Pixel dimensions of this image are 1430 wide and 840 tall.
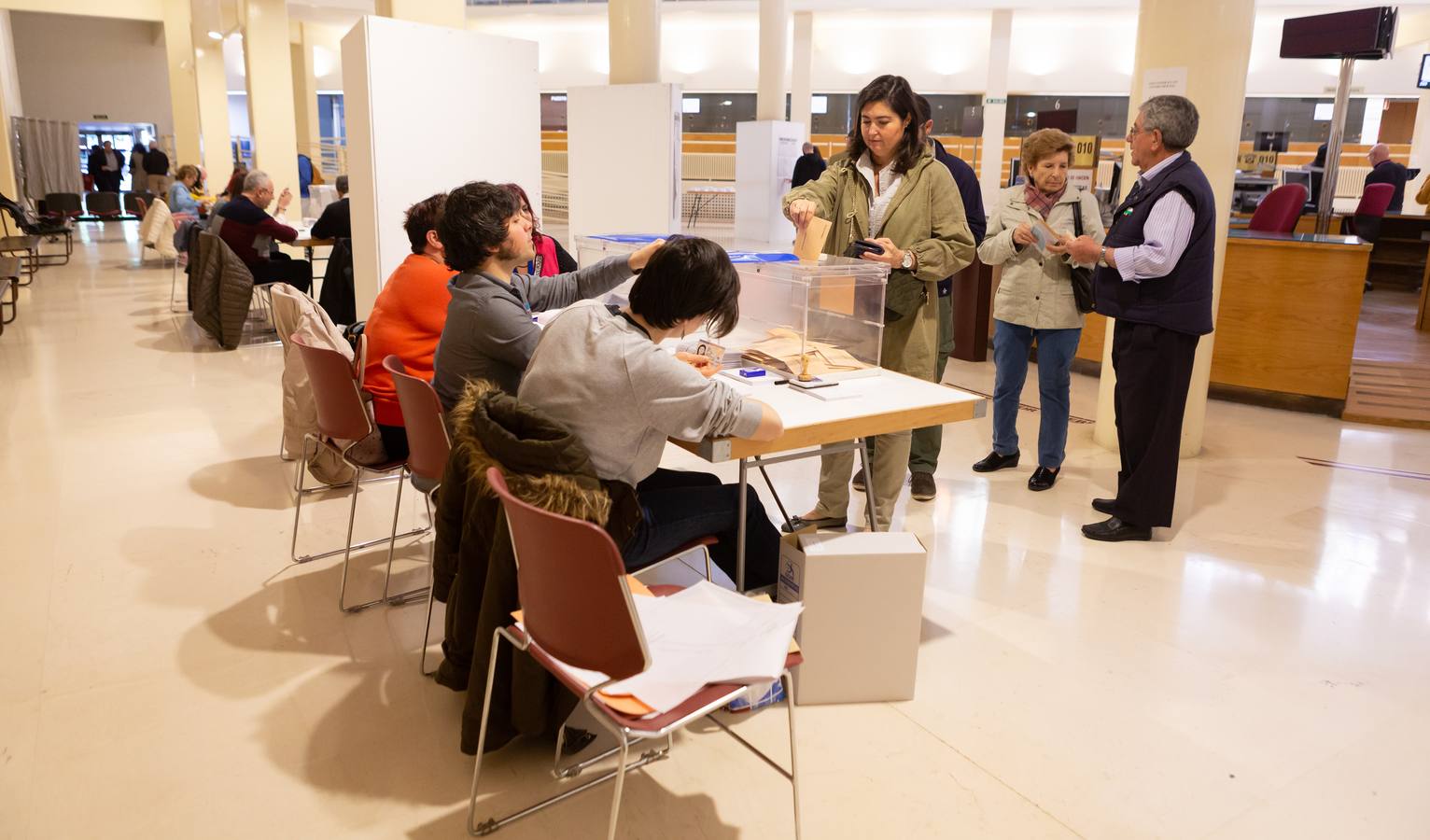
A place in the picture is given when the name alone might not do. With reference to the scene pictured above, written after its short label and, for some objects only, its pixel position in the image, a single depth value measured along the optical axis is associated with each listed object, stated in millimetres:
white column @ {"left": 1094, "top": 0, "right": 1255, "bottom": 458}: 4363
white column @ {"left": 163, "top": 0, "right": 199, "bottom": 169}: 17656
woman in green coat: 3295
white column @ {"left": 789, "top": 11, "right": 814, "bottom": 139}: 17828
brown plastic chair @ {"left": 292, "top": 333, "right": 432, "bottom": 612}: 3004
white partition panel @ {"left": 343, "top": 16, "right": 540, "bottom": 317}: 4758
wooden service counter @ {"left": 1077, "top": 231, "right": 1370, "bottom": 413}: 5477
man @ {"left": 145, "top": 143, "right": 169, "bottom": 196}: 17953
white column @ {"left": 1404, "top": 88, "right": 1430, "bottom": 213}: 15023
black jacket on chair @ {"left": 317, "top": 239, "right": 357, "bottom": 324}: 6133
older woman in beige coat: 4094
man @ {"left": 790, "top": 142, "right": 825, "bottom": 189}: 10727
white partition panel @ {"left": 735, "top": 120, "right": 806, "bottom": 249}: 14430
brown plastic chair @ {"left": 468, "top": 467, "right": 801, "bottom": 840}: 1556
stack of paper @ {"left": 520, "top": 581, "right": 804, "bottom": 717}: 1737
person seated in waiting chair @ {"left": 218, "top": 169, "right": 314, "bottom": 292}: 7023
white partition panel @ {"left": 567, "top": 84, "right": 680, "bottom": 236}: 7012
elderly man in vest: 3338
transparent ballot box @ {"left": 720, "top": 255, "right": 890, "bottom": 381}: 2900
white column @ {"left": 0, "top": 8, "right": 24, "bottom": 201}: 14914
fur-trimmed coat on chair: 1896
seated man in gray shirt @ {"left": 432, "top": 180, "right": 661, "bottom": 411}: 2670
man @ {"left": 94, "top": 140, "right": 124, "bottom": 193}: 19672
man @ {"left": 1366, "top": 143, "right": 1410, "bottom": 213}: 10852
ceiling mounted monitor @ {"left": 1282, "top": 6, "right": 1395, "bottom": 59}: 5629
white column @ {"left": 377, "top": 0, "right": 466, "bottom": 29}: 5297
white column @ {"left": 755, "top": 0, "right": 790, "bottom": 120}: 14445
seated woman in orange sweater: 3242
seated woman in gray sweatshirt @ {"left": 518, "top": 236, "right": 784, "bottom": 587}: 2061
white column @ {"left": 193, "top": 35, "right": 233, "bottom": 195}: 15086
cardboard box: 2477
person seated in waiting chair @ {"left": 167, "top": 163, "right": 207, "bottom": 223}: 10188
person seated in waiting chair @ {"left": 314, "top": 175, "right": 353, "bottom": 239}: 6797
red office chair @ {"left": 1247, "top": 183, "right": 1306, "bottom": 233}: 8375
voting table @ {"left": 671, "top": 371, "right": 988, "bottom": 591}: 2420
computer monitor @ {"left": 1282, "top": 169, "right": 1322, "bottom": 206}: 10924
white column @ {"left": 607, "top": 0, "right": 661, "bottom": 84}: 7465
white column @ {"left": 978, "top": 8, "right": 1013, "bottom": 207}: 16891
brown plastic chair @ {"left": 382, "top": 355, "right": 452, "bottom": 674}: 2598
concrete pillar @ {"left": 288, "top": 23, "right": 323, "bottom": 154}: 19516
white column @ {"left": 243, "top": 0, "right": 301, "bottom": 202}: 12289
